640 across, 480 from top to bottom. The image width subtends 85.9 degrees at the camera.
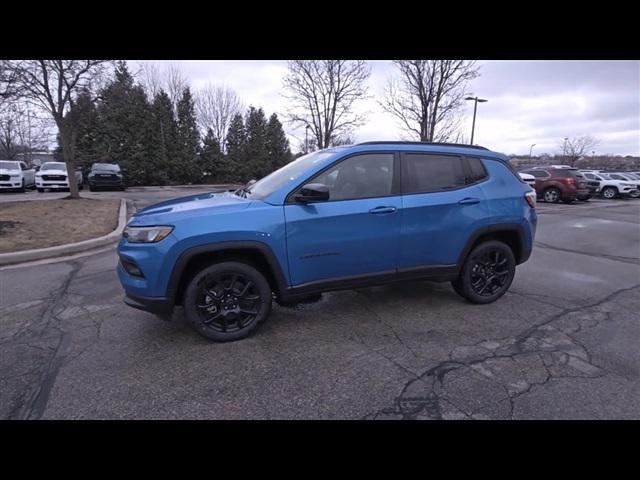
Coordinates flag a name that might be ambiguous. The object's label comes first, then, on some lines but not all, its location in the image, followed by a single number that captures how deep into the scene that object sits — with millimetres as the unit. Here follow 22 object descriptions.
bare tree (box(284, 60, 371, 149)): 26719
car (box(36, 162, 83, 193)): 18141
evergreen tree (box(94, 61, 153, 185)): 27656
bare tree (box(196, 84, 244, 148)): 34844
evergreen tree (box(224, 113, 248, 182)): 33844
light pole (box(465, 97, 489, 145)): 22469
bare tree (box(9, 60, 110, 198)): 11202
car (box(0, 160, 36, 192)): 17422
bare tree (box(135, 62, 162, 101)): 31600
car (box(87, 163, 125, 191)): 20141
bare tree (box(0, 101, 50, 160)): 35812
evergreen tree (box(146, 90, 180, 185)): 29219
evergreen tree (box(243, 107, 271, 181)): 35656
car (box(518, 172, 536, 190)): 18531
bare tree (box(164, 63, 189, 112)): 32438
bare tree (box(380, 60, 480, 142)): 18578
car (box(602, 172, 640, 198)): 23375
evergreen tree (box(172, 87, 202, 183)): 30620
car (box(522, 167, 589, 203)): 17719
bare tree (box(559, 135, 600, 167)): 54594
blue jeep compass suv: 3078
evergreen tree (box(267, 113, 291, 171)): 37719
